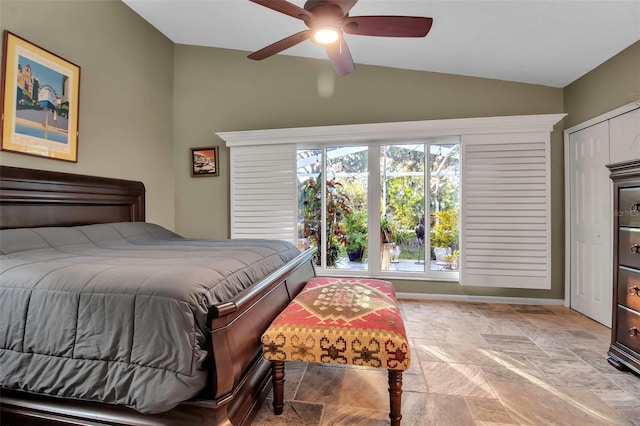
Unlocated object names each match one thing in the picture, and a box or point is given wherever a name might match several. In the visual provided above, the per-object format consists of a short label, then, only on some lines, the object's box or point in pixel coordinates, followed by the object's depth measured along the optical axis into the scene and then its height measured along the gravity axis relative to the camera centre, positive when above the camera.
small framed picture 3.91 +0.74
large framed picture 2.19 +0.91
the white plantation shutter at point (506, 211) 3.16 +0.10
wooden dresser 1.85 -0.29
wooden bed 1.19 -0.62
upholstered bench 1.38 -0.59
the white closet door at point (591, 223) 2.74 -0.01
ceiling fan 1.70 +1.20
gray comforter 1.14 -0.46
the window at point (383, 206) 3.54 +0.15
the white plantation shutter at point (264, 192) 3.66 +0.32
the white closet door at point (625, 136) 2.42 +0.74
